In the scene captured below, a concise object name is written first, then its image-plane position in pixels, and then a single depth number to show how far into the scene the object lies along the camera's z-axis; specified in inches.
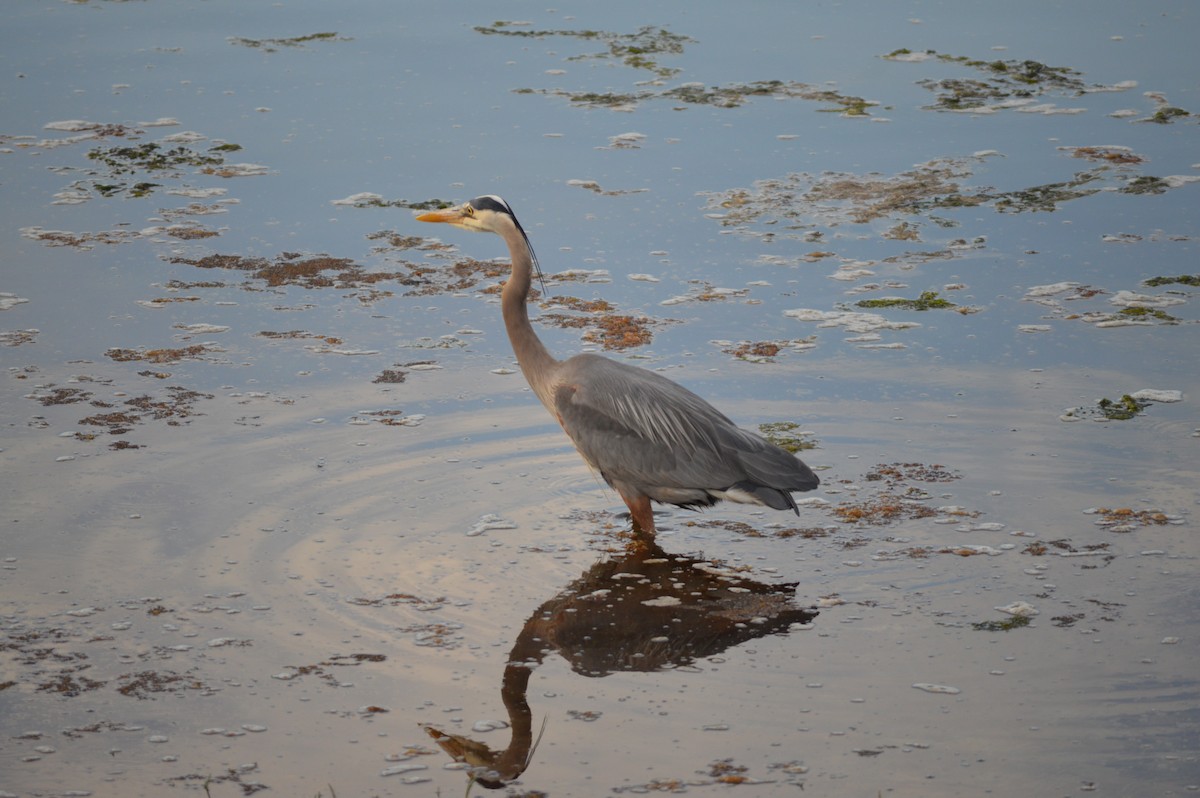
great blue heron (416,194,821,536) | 494.9
